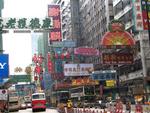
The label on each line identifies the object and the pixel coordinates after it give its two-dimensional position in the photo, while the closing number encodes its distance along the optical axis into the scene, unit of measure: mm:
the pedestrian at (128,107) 20088
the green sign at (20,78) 61333
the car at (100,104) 36622
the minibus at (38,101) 35224
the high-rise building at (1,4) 99591
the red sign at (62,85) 53441
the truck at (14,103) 43306
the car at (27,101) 56674
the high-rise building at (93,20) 51327
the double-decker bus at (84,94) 46210
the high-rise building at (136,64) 38161
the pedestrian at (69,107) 26632
